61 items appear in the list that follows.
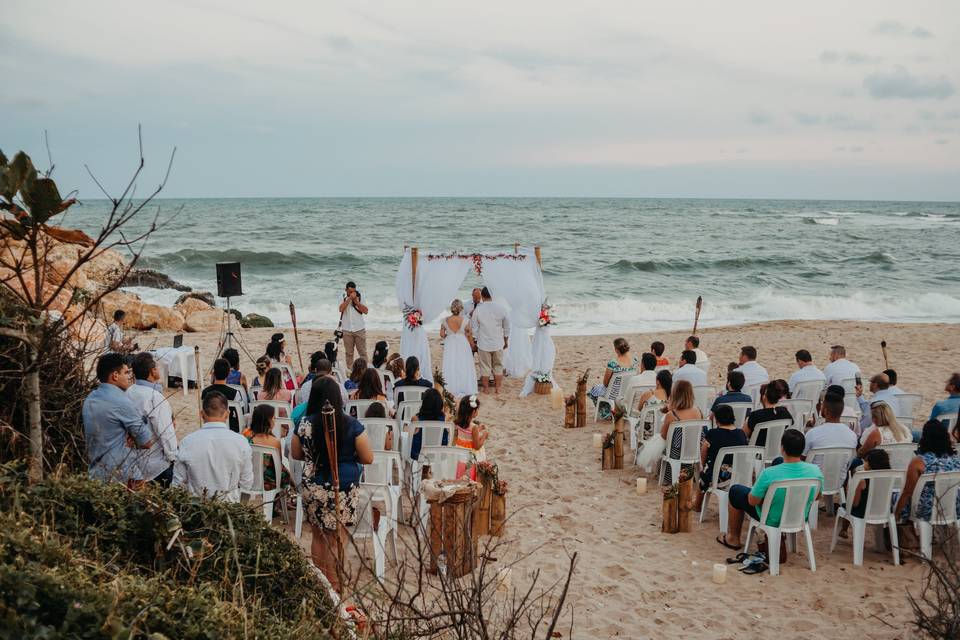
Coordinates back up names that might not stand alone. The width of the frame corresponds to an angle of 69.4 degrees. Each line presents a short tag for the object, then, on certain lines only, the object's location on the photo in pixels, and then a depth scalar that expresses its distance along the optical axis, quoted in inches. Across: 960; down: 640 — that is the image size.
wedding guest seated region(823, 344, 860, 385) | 333.7
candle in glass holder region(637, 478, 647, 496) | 279.9
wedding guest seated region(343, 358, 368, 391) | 305.4
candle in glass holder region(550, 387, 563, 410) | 411.5
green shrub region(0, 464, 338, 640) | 87.6
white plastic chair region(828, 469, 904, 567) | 218.7
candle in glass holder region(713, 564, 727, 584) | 208.8
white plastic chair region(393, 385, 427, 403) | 315.9
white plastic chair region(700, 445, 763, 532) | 243.0
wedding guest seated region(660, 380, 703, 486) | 277.6
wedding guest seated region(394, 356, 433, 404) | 316.8
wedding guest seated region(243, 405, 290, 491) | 228.5
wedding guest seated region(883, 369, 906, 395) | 293.9
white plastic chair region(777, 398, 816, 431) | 316.5
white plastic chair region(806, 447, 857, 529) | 244.1
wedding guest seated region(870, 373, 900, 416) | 280.8
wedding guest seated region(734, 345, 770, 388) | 342.6
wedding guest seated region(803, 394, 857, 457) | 244.8
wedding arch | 444.1
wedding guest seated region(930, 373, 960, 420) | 261.6
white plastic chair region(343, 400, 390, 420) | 277.4
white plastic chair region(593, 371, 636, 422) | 368.2
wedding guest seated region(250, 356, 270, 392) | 325.4
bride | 430.0
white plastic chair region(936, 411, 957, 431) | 259.9
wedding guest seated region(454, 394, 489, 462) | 239.9
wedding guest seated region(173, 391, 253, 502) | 186.7
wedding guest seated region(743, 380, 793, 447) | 263.9
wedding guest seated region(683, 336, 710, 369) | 359.9
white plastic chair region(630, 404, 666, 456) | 307.9
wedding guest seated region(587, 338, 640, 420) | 379.6
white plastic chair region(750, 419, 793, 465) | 267.6
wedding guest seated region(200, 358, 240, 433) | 260.8
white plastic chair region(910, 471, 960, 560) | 210.1
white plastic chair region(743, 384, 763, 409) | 342.0
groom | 450.6
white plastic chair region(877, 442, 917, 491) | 239.8
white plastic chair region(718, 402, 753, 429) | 294.2
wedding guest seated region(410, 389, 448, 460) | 256.8
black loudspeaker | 398.6
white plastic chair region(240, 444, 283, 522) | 226.1
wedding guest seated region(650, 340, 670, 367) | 366.3
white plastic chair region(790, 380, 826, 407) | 337.7
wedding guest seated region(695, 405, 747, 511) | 243.1
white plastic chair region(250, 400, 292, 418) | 289.7
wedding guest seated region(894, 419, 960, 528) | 213.0
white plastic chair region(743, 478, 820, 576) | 209.5
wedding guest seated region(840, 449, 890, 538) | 219.0
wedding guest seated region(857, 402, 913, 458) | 244.4
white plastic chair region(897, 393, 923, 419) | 298.0
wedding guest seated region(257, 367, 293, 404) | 285.9
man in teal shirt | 207.3
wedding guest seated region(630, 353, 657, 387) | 339.9
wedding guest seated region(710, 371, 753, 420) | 288.0
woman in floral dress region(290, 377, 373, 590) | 180.2
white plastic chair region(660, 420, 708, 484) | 276.4
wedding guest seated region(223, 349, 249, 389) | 318.7
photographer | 455.2
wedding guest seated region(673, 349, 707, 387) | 328.8
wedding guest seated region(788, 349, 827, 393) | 337.7
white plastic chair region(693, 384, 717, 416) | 336.2
